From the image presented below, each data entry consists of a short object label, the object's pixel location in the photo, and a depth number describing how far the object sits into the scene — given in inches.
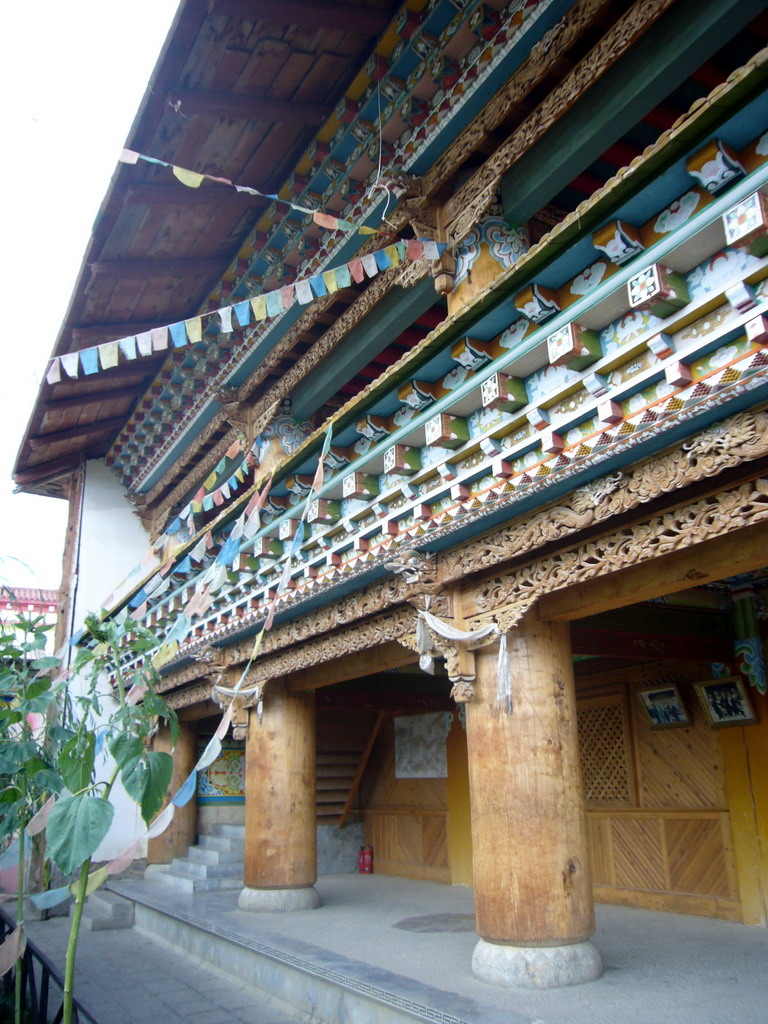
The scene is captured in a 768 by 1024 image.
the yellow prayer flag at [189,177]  239.4
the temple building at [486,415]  161.6
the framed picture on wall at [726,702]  289.1
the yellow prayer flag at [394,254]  256.2
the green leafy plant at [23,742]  193.5
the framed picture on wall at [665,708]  313.7
